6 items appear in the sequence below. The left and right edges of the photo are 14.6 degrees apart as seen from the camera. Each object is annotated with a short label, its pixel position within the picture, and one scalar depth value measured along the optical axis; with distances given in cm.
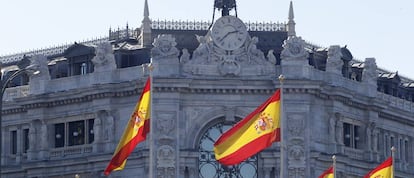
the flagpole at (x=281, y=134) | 7999
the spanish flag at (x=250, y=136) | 8000
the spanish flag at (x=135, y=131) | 8231
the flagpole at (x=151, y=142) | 8375
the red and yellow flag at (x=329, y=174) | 9460
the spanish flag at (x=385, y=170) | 9231
